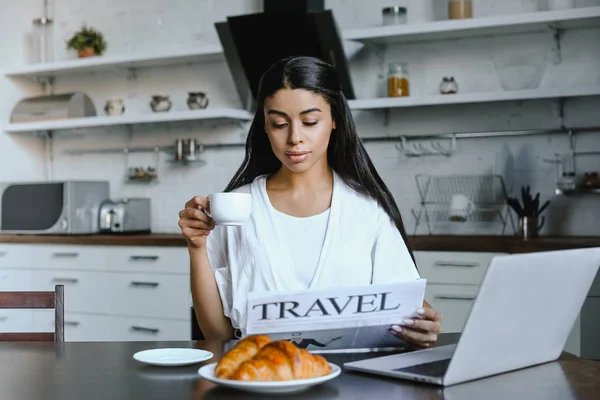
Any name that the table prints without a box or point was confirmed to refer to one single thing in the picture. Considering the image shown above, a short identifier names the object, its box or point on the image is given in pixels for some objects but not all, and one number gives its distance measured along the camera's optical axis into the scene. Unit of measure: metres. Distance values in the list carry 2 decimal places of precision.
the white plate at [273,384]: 1.19
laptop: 1.24
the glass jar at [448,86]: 3.92
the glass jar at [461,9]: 3.87
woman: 1.83
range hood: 4.00
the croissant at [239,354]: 1.24
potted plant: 4.89
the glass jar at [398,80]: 4.04
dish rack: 4.01
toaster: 4.59
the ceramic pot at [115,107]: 4.80
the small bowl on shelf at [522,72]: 3.81
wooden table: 1.24
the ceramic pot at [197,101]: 4.51
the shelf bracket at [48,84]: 5.27
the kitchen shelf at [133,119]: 4.37
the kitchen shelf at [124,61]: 4.46
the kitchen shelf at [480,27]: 3.62
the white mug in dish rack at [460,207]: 3.92
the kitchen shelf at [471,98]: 3.61
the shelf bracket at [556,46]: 3.88
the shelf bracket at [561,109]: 3.88
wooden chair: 2.02
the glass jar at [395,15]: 4.02
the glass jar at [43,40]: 5.12
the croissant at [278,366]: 1.20
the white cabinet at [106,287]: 4.19
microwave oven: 4.56
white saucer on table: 1.42
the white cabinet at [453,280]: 3.55
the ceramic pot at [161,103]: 4.66
